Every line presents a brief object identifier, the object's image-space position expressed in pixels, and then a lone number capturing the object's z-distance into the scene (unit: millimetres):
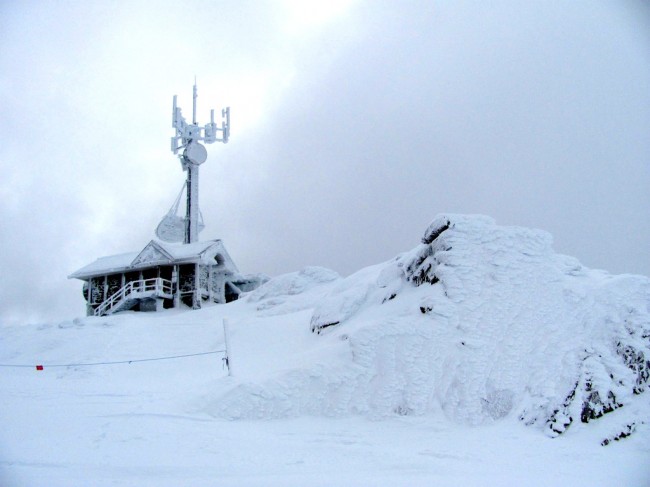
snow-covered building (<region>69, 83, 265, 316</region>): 31109
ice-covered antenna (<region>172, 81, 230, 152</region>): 37656
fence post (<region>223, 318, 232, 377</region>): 12216
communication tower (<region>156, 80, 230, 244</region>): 37125
